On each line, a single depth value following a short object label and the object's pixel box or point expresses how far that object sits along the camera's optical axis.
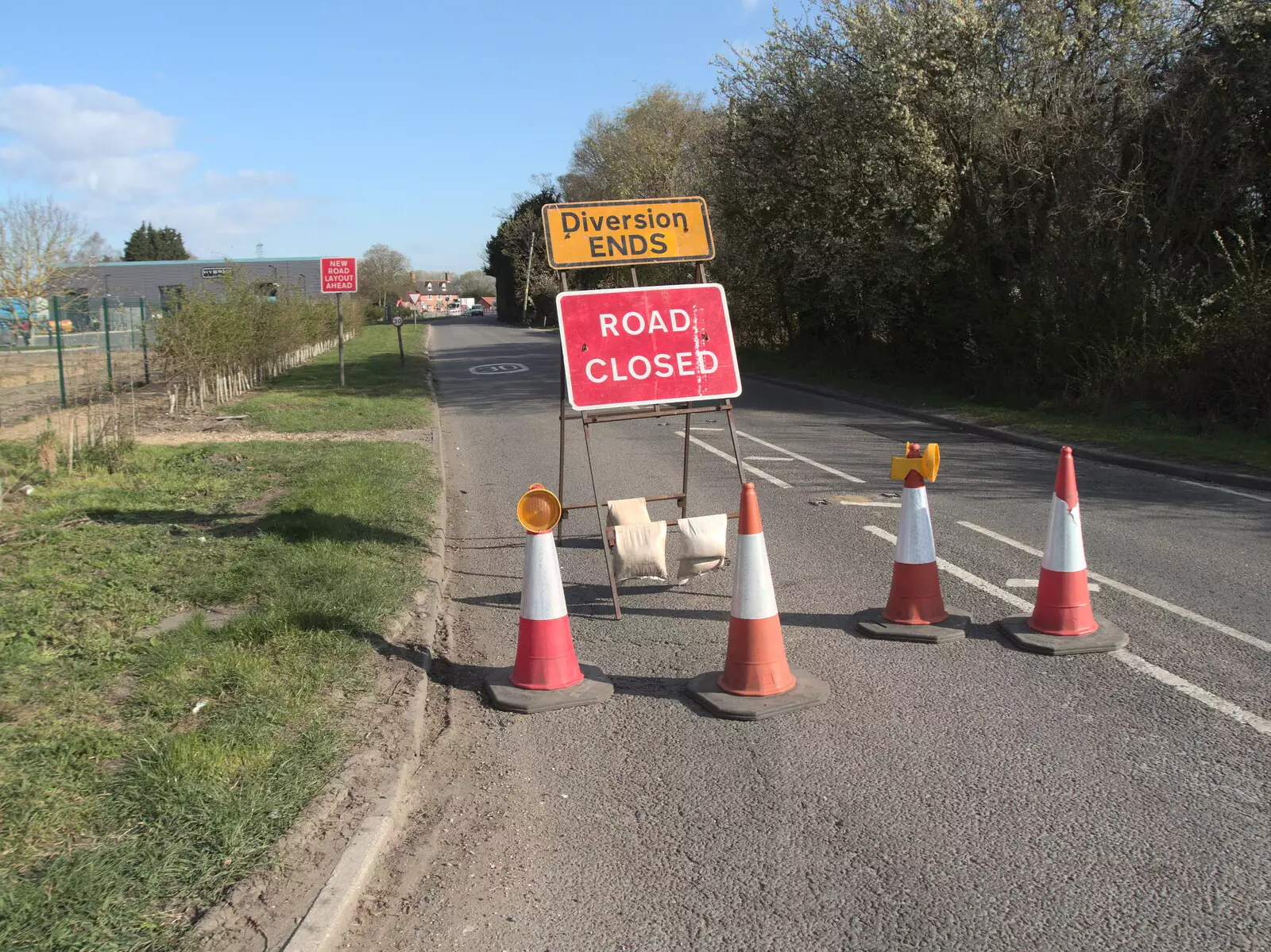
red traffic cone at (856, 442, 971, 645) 5.77
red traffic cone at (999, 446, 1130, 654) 5.65
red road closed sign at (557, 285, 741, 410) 6.70
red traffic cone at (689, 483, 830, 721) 4.92
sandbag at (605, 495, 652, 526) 6.64
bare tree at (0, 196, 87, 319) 24.84
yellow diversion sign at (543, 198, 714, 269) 6.92
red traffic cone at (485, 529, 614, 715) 5.10
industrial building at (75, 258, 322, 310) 72.19
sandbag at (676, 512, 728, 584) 6.41
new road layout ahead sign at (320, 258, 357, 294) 24.66
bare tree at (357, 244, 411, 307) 77.62
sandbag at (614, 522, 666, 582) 6.41
